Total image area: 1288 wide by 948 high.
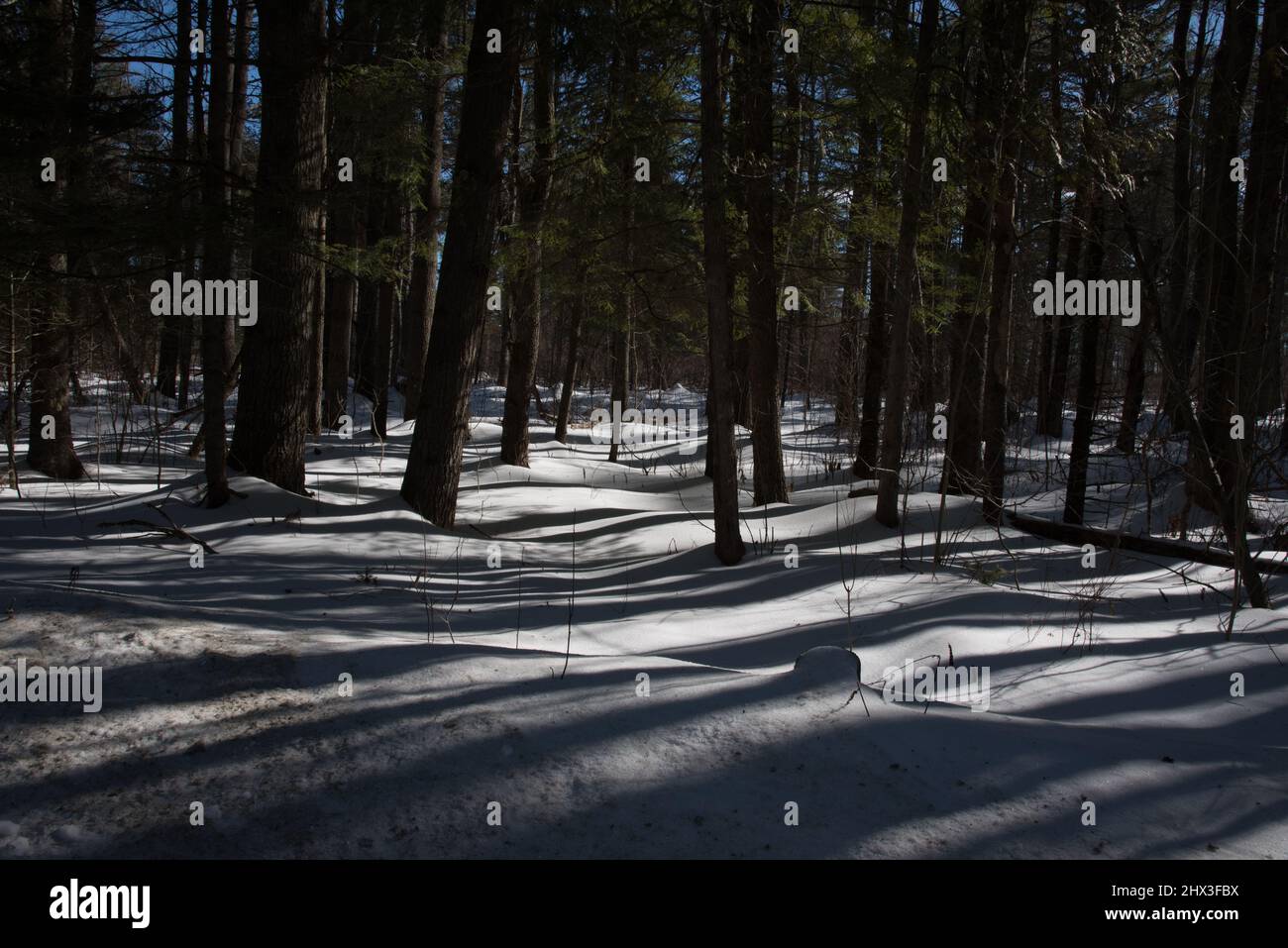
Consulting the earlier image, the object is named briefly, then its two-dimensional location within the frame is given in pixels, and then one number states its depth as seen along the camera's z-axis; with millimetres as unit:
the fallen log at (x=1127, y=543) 7375
